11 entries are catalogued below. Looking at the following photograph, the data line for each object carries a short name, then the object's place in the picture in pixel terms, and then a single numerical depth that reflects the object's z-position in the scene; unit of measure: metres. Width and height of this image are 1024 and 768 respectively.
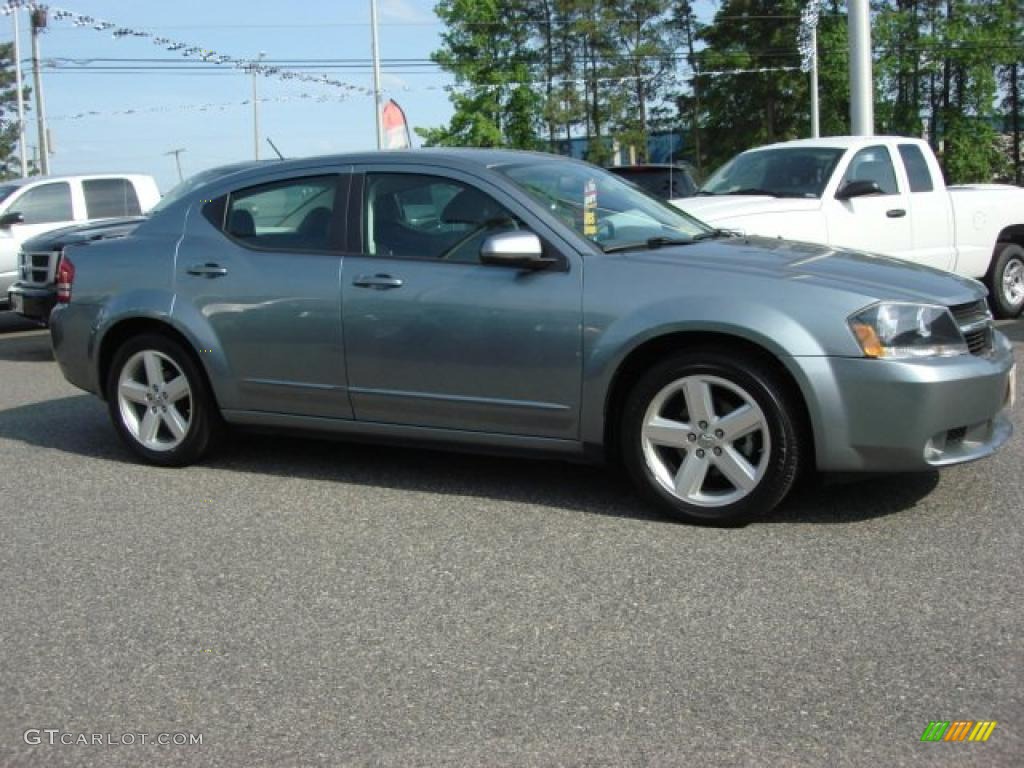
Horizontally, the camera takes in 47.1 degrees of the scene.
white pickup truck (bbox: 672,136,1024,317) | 9.61
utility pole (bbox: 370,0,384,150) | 35.66
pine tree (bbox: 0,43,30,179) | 73.25
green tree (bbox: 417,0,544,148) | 47.06
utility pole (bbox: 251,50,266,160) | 60.32
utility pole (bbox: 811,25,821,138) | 35.49
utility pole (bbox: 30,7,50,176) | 37.47
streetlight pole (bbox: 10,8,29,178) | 39.69
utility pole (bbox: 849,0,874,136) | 16.03
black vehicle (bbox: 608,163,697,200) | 14.30
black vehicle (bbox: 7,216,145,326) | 10.94
